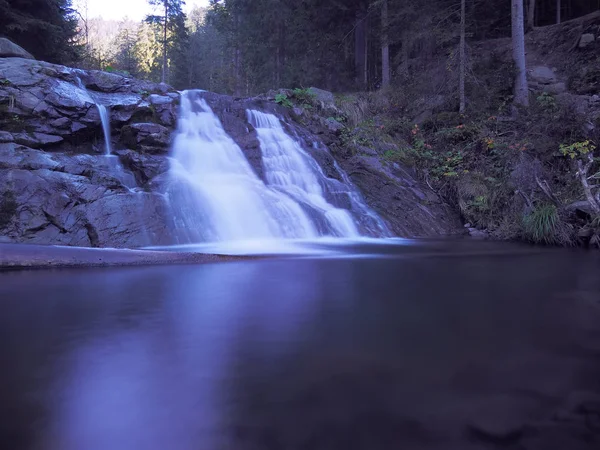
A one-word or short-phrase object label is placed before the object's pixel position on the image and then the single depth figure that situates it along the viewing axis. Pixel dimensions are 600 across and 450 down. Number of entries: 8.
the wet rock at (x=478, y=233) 10.91
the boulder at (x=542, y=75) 15.55
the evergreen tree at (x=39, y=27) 13.84
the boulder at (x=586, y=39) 15.31
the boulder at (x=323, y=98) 15.67
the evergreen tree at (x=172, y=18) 35.16
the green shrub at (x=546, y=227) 9.14
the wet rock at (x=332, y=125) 14.48
